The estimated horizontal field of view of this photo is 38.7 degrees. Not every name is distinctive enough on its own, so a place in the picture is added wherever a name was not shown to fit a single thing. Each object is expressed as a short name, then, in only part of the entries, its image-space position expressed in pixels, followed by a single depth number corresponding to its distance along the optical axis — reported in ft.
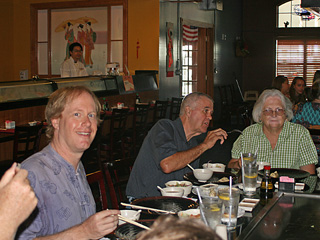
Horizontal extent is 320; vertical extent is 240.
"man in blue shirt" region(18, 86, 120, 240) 5.94
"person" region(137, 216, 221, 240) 2.37
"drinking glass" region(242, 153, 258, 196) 8.56
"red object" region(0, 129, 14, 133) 17.66
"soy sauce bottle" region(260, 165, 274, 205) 8.39
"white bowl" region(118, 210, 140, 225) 6.65
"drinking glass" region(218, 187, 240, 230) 6.58
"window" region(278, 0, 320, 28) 49.05
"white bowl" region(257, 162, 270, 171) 10.21
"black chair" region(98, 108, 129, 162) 20.48
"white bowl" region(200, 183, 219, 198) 7.63
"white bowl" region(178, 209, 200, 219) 6.89
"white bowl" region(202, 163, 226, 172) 10.38
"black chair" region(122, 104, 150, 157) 22.71
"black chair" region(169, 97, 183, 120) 29.01
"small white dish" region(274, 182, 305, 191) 8.86
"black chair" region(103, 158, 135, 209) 9.00
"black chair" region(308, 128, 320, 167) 14.23
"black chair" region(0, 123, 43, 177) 15.94
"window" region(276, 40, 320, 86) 50.49
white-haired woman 11.23
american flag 36.96
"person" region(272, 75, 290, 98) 26.58
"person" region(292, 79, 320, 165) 16.06
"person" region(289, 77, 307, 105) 25.71
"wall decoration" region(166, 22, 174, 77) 33.32
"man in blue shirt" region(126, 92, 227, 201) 9.84
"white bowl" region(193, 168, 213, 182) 9.49
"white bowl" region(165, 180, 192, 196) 8.46
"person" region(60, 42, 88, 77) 29.40
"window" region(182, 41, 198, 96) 38.73
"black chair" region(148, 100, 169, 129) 25.53
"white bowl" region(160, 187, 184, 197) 8.16
